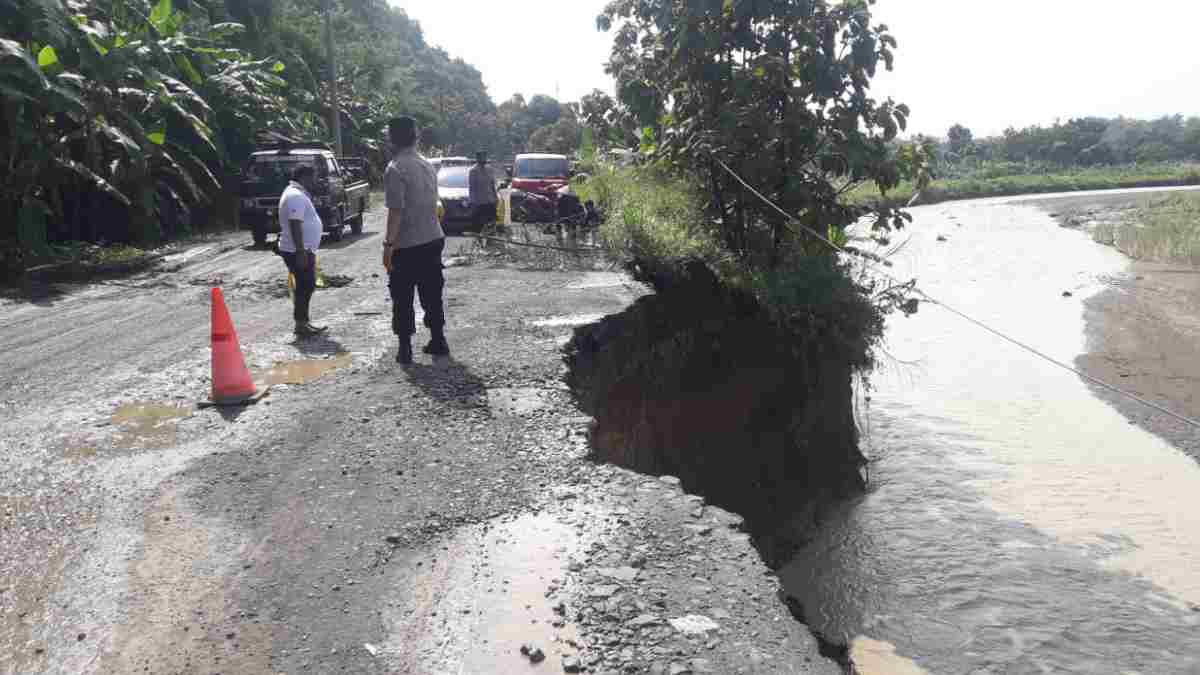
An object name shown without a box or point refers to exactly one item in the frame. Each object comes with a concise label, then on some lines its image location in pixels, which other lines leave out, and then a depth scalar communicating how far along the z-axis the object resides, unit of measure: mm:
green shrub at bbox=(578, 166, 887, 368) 9445
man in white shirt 8094
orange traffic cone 6234
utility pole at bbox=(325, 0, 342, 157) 29453
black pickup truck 16312
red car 19312
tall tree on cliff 9914
